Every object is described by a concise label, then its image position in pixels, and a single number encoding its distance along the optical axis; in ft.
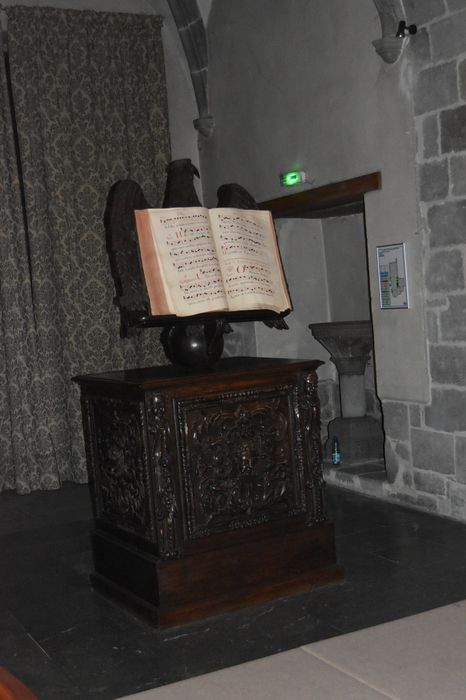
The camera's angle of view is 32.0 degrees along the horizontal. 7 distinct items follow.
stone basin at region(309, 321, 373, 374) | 16.76
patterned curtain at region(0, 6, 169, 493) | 17.75
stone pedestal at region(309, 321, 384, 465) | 16.92
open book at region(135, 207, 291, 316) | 9.41
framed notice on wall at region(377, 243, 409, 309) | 14.05
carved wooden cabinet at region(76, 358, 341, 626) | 9.68
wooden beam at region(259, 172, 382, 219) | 14.67
